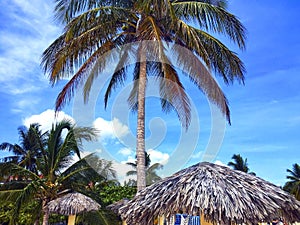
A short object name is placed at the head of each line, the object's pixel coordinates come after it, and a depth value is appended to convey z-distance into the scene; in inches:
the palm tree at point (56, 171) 477.9
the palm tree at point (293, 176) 1272.9
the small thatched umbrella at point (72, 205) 416.2
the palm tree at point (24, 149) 809.1
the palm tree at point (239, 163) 1305.4
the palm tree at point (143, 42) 345.4
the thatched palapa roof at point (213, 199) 201.8
